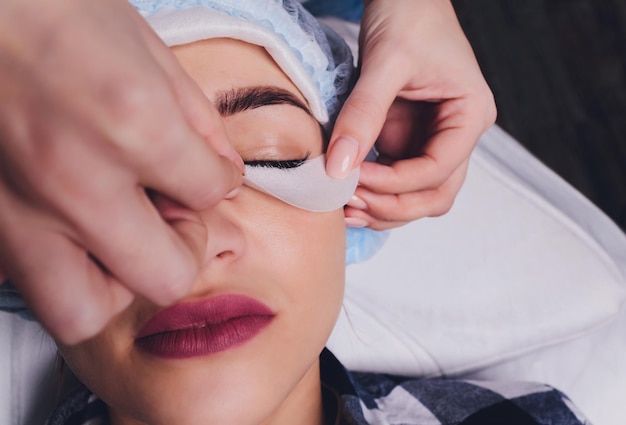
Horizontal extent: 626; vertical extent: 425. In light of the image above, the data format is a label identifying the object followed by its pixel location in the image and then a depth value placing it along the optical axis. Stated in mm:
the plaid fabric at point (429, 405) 477
